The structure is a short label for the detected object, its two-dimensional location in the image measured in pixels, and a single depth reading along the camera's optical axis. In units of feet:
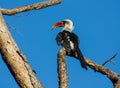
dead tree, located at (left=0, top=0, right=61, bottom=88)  24.21
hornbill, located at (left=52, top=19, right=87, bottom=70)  34.87
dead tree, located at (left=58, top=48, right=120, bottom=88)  24.13
